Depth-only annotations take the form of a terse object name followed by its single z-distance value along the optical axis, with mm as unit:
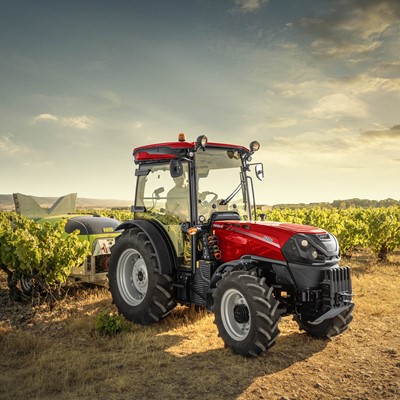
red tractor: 5750
